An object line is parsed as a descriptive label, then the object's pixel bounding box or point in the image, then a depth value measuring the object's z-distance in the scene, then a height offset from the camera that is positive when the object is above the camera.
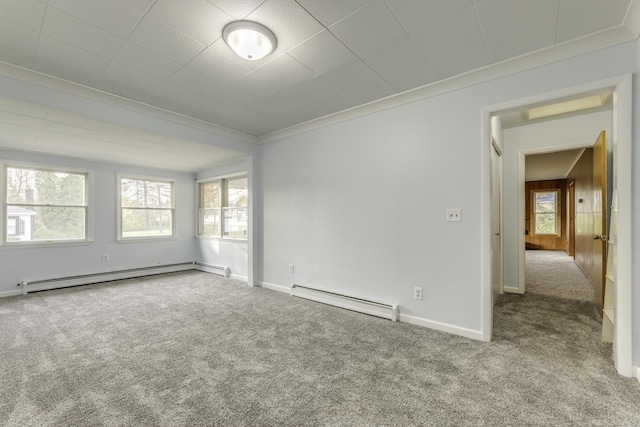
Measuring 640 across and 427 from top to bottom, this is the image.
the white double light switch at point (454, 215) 2.69 -0.02
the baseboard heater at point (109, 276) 4.33 -1.13
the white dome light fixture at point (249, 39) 1.91 +1.25
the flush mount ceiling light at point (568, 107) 3.43 +1.37
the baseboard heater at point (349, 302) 3.07 -1.09
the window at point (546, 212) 9.43 +0.02
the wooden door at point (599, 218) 2.84 -0.07
